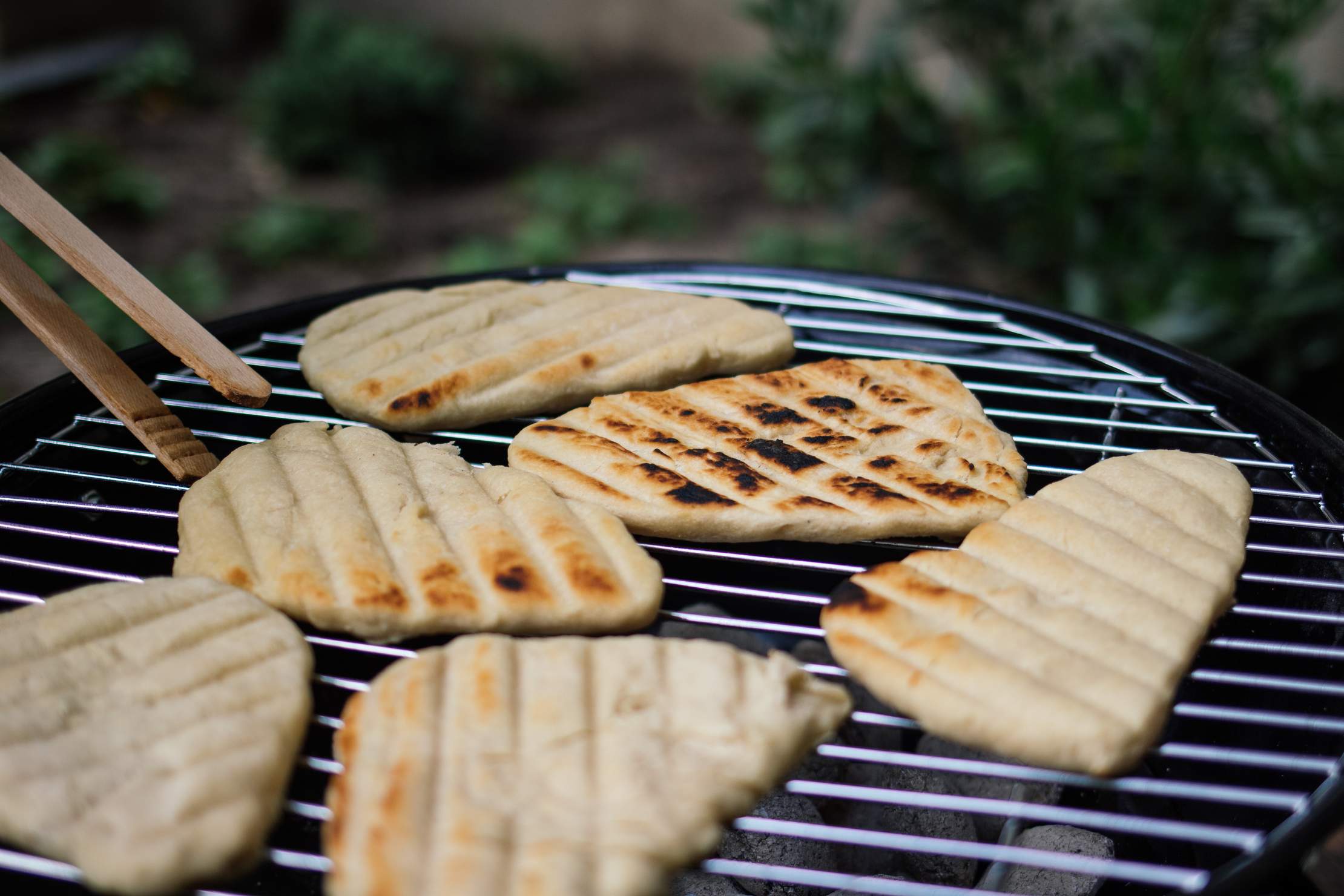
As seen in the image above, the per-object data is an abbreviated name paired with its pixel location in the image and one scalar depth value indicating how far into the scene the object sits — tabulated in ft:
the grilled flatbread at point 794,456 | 2.49
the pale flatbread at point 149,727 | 2.17
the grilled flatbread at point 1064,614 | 2.25
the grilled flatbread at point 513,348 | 2.69
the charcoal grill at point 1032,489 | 2.22
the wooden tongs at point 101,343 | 2.48
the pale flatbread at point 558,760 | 2.15
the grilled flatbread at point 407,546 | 2.37
